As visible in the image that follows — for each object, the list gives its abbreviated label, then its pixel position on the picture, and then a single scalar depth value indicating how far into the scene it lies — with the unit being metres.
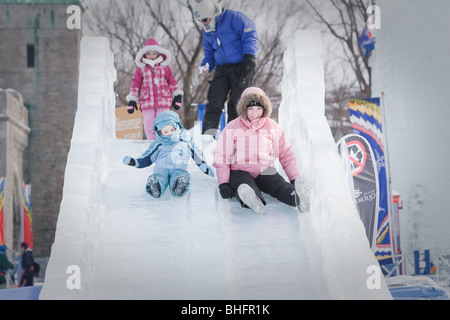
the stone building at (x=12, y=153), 19.63
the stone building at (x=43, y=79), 23.44
